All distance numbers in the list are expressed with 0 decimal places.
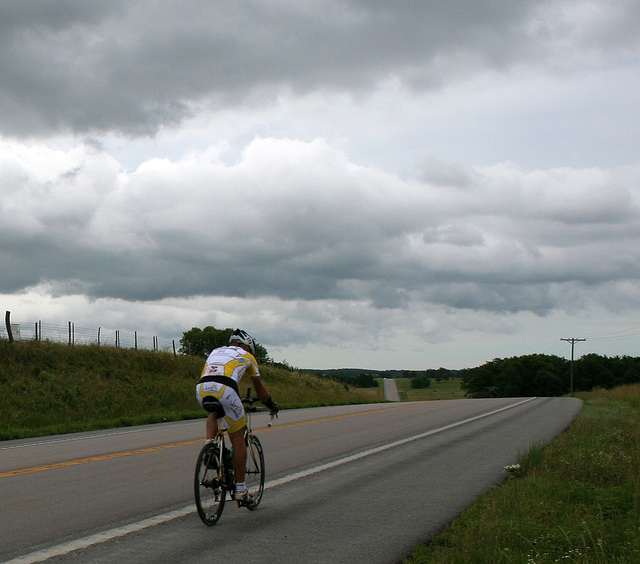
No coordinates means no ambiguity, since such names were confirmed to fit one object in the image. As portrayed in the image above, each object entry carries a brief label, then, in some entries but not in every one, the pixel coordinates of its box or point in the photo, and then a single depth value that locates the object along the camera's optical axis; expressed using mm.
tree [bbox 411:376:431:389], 195112
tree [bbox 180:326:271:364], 109200
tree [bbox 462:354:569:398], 124375
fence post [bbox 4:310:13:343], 31778
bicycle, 6478
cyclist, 6727
